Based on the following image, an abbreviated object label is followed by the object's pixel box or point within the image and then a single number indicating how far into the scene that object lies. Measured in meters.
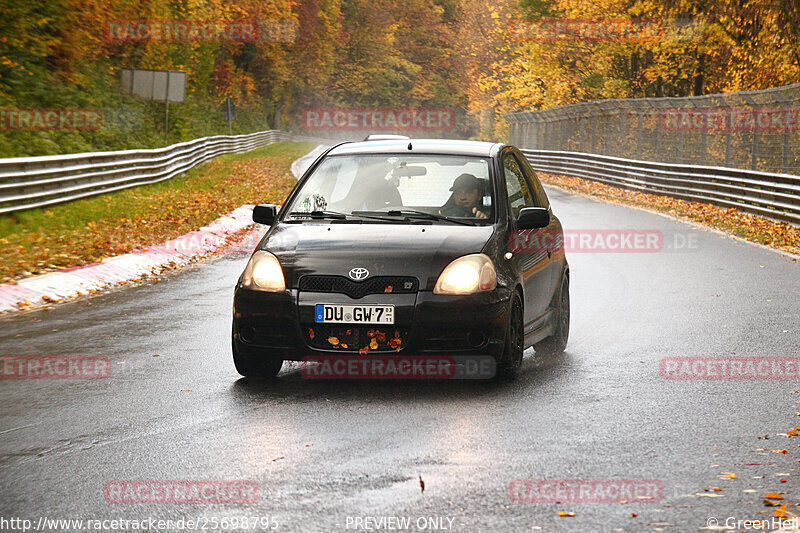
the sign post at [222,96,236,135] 68.61
